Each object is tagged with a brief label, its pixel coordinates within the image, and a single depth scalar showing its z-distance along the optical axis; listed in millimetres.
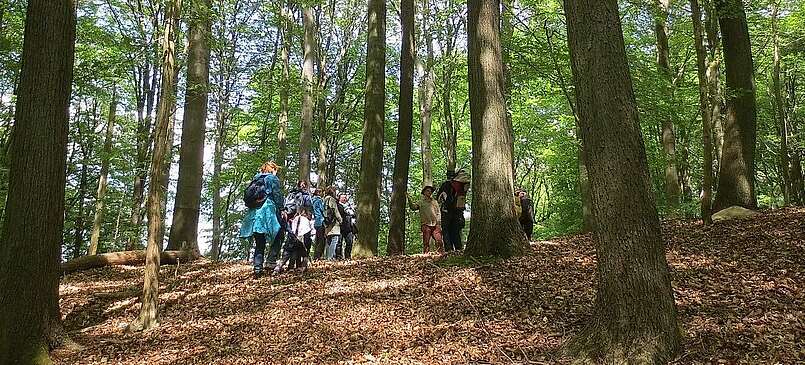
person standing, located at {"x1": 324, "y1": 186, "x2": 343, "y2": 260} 11219
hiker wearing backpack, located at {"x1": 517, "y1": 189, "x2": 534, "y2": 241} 11859
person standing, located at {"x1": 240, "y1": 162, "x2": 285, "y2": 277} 8664
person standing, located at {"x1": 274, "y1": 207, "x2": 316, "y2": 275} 8922
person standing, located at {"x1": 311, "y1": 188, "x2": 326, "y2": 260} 10734
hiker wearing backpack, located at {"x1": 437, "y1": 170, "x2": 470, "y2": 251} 10469
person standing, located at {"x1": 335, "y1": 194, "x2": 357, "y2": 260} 11898
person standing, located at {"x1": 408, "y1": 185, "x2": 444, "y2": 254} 11156
